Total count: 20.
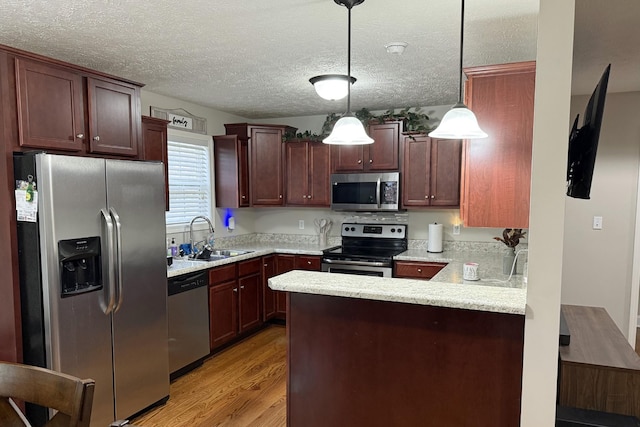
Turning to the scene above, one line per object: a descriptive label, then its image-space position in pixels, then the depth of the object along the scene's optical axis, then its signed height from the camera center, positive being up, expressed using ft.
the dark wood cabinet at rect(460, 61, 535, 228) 6.78 +0.74
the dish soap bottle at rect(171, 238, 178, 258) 12.69 -1.77
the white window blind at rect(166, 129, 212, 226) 13.34 +0.54
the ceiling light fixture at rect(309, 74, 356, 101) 9.16 +2.42
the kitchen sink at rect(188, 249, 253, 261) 12.97 -2.05
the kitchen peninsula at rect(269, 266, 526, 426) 5.27 -2.26
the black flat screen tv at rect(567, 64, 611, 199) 5.75 +0.69
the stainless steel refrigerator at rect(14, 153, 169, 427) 7.36 -1.66
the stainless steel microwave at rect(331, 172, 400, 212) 13.99 +0.05
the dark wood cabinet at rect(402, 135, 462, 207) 13.28 +0.69
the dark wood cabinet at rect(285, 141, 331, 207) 15.20 +0.73
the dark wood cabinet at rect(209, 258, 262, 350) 12.30 -3.51
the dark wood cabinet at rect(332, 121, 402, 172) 13.89 +1.42
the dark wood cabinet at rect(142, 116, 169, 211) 11.03 +1.44
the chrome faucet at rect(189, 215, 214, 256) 13.38 -1.34
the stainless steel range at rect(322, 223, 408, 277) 13.23 -2.07
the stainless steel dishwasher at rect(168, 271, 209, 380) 10.62 -3.52
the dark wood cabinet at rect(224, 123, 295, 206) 15.21 +1.22
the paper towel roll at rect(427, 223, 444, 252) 13.94 -1.52
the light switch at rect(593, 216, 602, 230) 12.92 -0.92
